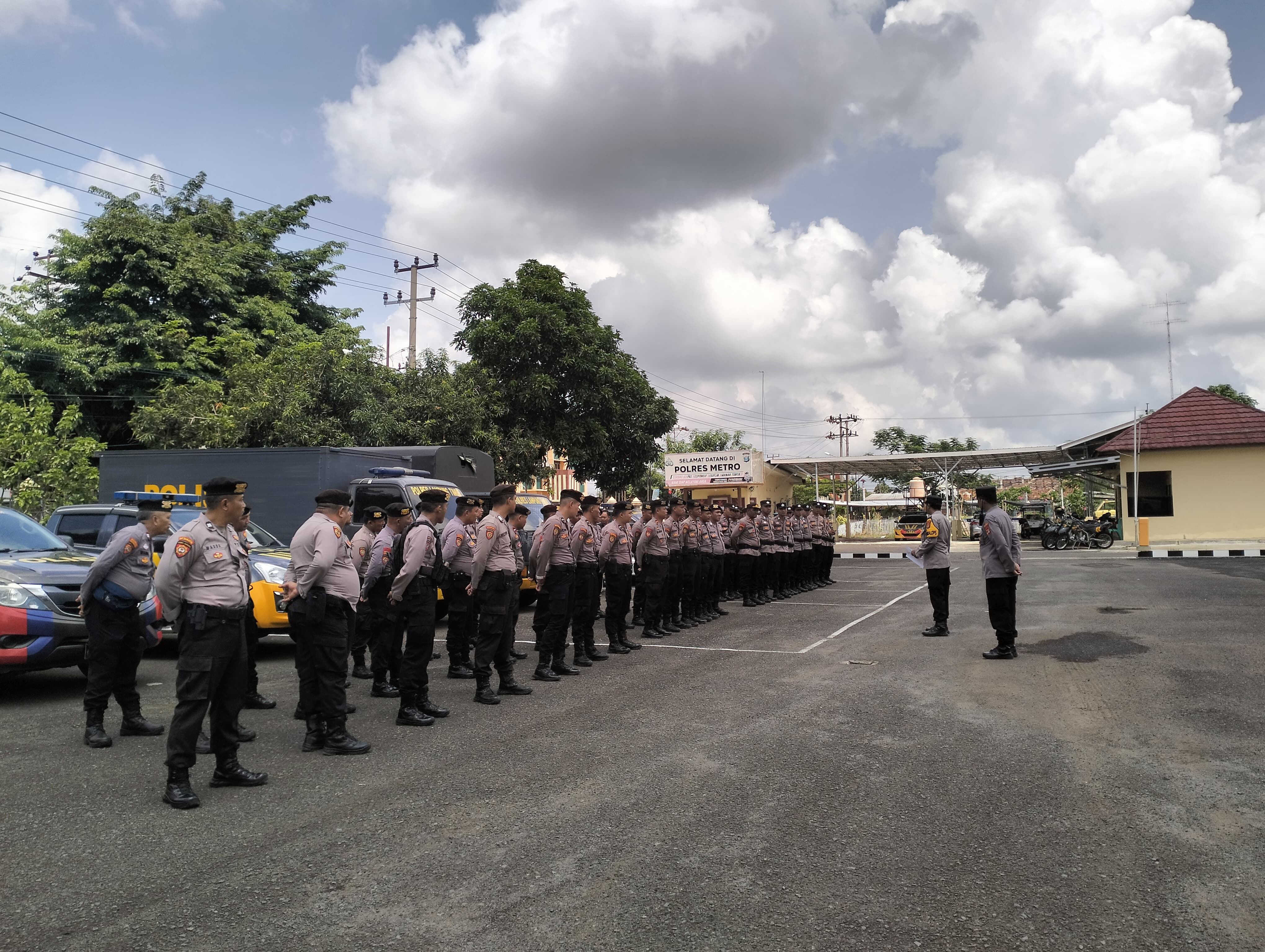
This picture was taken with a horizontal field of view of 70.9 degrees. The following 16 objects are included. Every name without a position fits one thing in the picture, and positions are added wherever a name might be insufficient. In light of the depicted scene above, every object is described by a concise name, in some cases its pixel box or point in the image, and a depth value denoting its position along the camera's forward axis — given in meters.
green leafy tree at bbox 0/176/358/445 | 25.95
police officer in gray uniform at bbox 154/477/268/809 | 5.21
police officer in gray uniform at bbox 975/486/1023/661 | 9.46
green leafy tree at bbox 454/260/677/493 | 25.47
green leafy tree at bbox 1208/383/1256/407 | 51.12
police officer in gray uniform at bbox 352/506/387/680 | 8.57
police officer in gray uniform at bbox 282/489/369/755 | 6.14
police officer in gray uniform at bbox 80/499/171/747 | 6.45
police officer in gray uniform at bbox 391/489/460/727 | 7.02
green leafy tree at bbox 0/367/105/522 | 18.78
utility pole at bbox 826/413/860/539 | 74.62
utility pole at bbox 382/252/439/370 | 31.70
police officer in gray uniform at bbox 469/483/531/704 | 7.86
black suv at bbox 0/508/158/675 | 7.48
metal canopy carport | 36.44
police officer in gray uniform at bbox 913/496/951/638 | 11.29
